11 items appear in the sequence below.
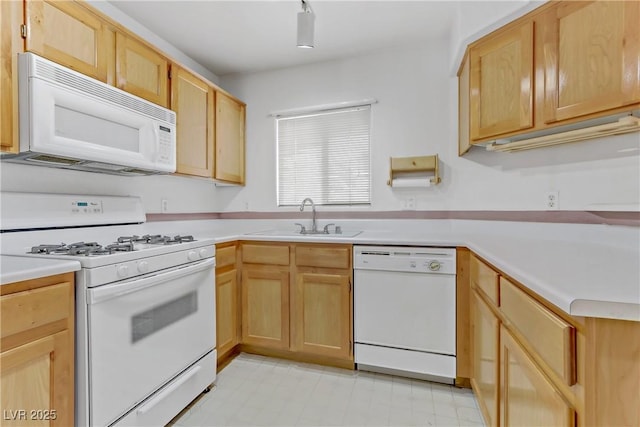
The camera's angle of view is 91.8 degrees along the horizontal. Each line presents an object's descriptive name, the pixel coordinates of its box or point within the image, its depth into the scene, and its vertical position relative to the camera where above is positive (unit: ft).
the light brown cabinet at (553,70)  4.15 +2.27
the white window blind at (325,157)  8.81 +1.61
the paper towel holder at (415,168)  7.84 +1.13
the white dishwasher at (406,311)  6.27 -2.09
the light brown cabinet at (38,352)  3.22 -1.57
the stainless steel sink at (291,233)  7.99 -0.58
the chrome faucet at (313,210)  8.88 +0.04
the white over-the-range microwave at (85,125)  4.24 +1.41
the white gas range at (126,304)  4.00 -1.42
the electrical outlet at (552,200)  5.93 +0.21
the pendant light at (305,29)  5.80 +3.44
